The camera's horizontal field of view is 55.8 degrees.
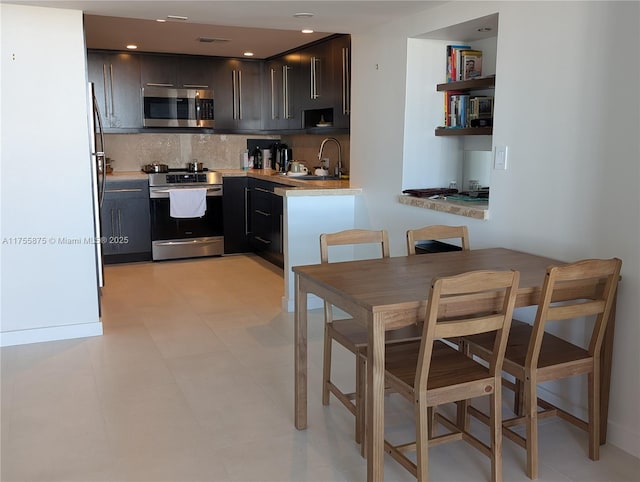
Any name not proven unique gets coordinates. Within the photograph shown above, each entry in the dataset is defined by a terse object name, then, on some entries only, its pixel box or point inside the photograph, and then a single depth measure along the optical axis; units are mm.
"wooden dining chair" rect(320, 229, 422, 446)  2593
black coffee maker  6969
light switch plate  3170
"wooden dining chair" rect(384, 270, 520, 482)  2053
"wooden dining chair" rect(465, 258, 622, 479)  2264
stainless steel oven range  6289
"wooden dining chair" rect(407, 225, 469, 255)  3012
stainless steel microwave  6539
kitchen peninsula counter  4539
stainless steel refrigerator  4016
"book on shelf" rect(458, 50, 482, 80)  3854
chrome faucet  6012
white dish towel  6277
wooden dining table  2107
